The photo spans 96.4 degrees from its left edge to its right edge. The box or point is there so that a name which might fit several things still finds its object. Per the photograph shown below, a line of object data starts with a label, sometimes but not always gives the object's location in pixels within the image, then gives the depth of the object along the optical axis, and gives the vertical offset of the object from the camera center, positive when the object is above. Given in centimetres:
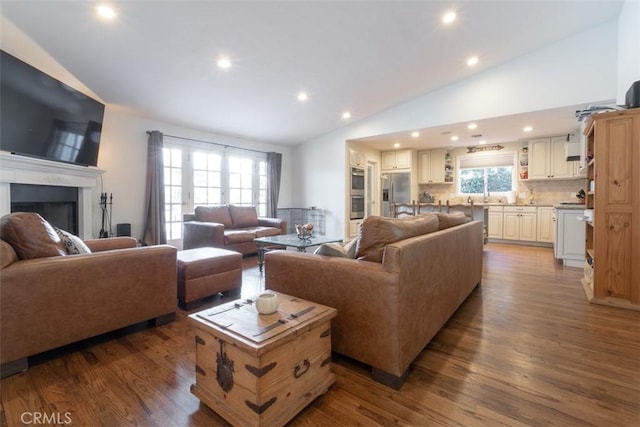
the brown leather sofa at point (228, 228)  427 -30
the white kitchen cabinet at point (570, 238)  408 -36
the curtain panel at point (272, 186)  661 +58
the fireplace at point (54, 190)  283 +23
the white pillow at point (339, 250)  181 -25
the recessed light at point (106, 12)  245 +173
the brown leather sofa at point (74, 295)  154 -53
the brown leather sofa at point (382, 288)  147 -45
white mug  138 -45
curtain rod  503 +133
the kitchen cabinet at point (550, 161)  576 +108
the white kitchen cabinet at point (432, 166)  736 +120
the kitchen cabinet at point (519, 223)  595 -22
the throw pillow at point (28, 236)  164 -16
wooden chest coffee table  115 -66
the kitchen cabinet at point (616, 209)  255 +4
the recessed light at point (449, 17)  312 +217
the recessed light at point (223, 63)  336 +177
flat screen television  261 +99
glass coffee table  346 -38
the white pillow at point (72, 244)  192 -24
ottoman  248 -58
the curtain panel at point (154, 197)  461 +21
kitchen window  673 +94
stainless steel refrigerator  738 +60
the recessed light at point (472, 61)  409 +221
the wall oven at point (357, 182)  656 +70
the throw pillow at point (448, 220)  242 -7
